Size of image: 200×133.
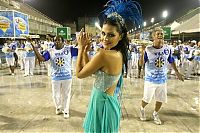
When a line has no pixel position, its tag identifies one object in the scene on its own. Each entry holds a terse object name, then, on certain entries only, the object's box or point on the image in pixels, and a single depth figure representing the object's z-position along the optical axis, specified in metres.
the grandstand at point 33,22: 26.99
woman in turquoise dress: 2.23
